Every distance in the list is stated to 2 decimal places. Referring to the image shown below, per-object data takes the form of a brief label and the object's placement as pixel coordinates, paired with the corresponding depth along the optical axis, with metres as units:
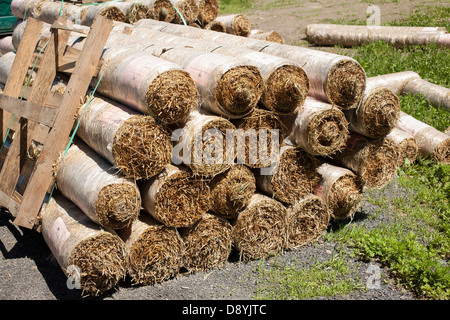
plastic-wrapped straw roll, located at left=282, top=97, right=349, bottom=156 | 5.51
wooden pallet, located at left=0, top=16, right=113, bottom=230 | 5.50
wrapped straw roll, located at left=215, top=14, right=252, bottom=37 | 11.73
